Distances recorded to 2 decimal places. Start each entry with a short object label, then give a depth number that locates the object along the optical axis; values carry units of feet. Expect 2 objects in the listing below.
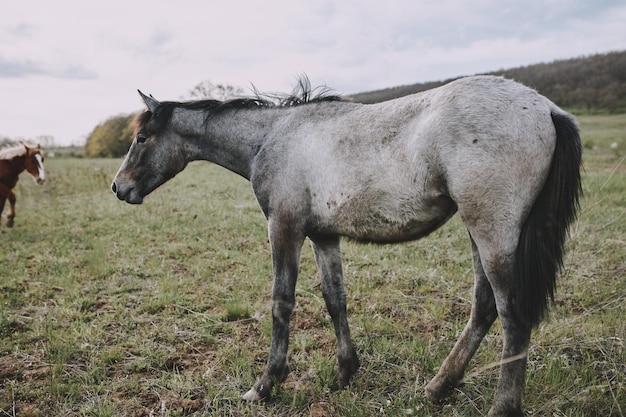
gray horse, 7.41
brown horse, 31.86
